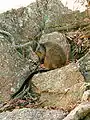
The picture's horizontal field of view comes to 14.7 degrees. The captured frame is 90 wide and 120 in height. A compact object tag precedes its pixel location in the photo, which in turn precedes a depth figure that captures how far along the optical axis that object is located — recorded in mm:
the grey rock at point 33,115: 3628
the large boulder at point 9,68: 5090
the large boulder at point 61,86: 4121
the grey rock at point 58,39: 5227
